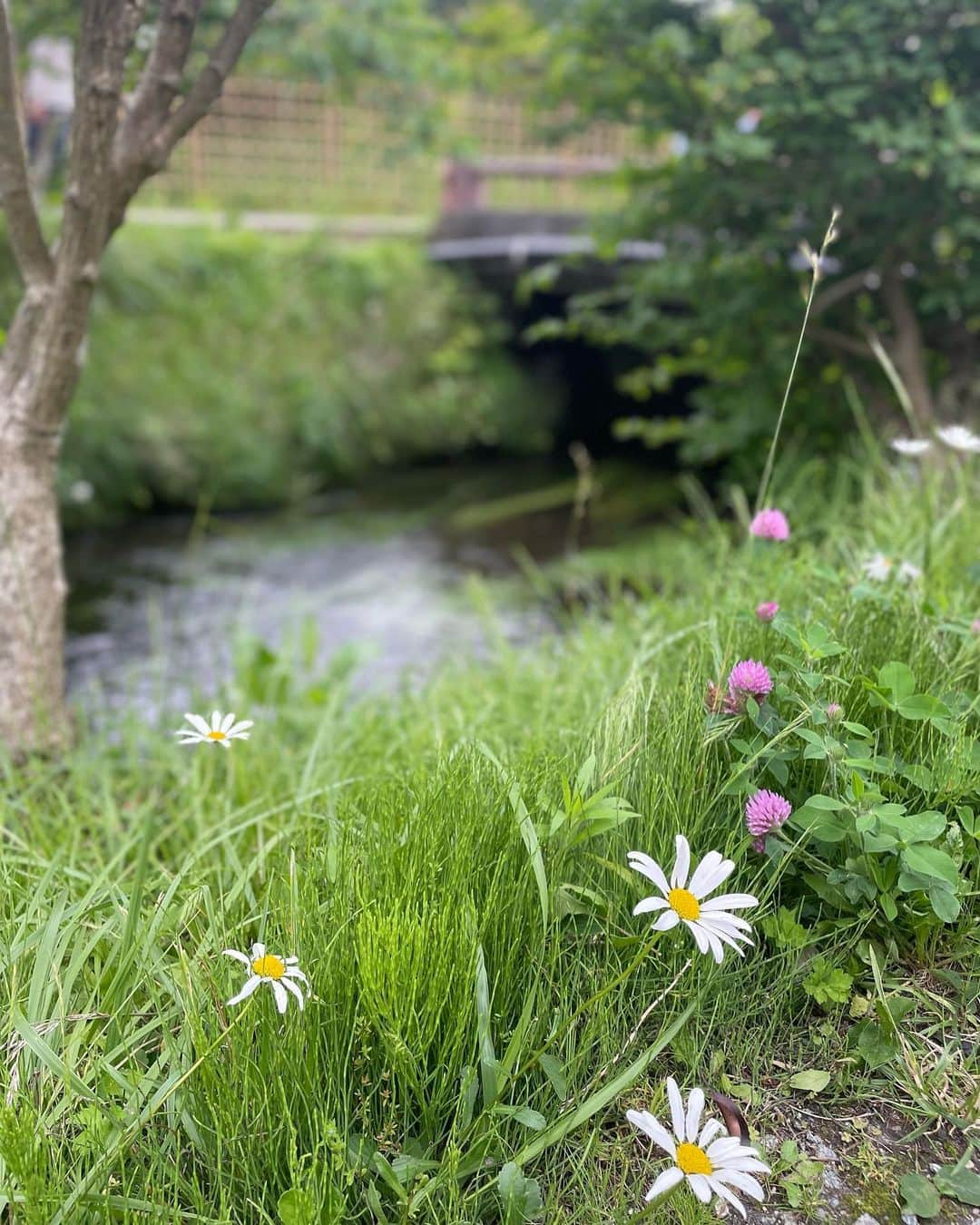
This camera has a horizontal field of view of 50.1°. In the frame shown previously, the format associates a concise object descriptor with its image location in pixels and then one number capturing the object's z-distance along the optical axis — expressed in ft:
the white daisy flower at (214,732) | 4.25
